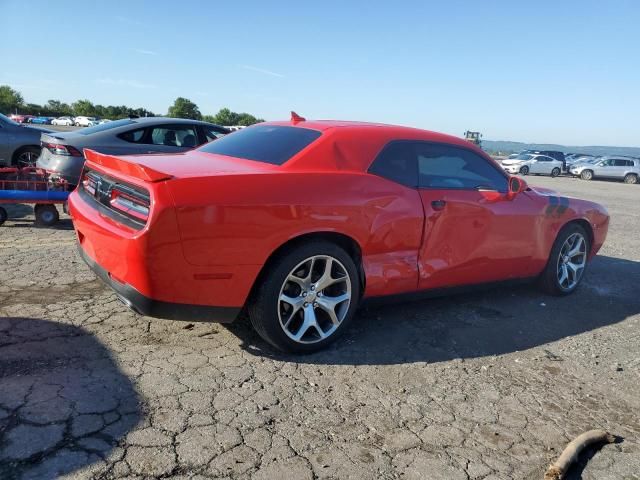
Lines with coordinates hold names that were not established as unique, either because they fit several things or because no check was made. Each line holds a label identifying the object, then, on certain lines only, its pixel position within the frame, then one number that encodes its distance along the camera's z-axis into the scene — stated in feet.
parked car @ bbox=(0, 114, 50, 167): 30.71
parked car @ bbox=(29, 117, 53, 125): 210.67
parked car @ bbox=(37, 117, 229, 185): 23.54
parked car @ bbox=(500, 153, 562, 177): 107.76
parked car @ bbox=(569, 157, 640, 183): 102.89
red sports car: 9.57
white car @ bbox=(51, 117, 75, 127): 217.15
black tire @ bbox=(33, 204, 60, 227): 22.26
